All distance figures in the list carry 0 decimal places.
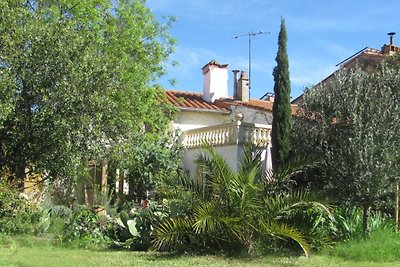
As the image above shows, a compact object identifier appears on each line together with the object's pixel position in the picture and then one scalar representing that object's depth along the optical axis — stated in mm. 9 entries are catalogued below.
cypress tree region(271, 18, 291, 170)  15195
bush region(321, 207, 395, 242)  12523
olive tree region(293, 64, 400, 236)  12266
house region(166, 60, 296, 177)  18438
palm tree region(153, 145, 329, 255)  11586
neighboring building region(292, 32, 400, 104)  25062
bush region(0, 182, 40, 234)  13323
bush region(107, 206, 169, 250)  12789
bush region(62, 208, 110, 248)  12860
